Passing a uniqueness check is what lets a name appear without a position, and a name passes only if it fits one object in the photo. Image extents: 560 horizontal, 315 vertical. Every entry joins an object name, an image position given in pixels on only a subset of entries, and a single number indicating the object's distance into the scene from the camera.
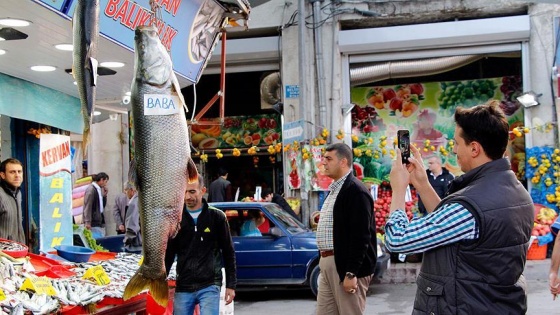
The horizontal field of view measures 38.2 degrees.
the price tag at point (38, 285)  5.62
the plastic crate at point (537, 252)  14.83
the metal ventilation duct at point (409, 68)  17.47
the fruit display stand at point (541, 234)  14.80
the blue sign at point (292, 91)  17.38
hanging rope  3.77
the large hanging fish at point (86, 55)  3.38
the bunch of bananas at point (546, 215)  15.17
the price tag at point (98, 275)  6.46
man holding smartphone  3.78
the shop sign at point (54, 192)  10.23
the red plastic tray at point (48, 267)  6.46
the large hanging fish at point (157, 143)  3.50
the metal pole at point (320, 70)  17.17
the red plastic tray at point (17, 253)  6.37
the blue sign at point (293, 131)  16.73
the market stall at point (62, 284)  5.46
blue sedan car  12.91
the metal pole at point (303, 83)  16.95
